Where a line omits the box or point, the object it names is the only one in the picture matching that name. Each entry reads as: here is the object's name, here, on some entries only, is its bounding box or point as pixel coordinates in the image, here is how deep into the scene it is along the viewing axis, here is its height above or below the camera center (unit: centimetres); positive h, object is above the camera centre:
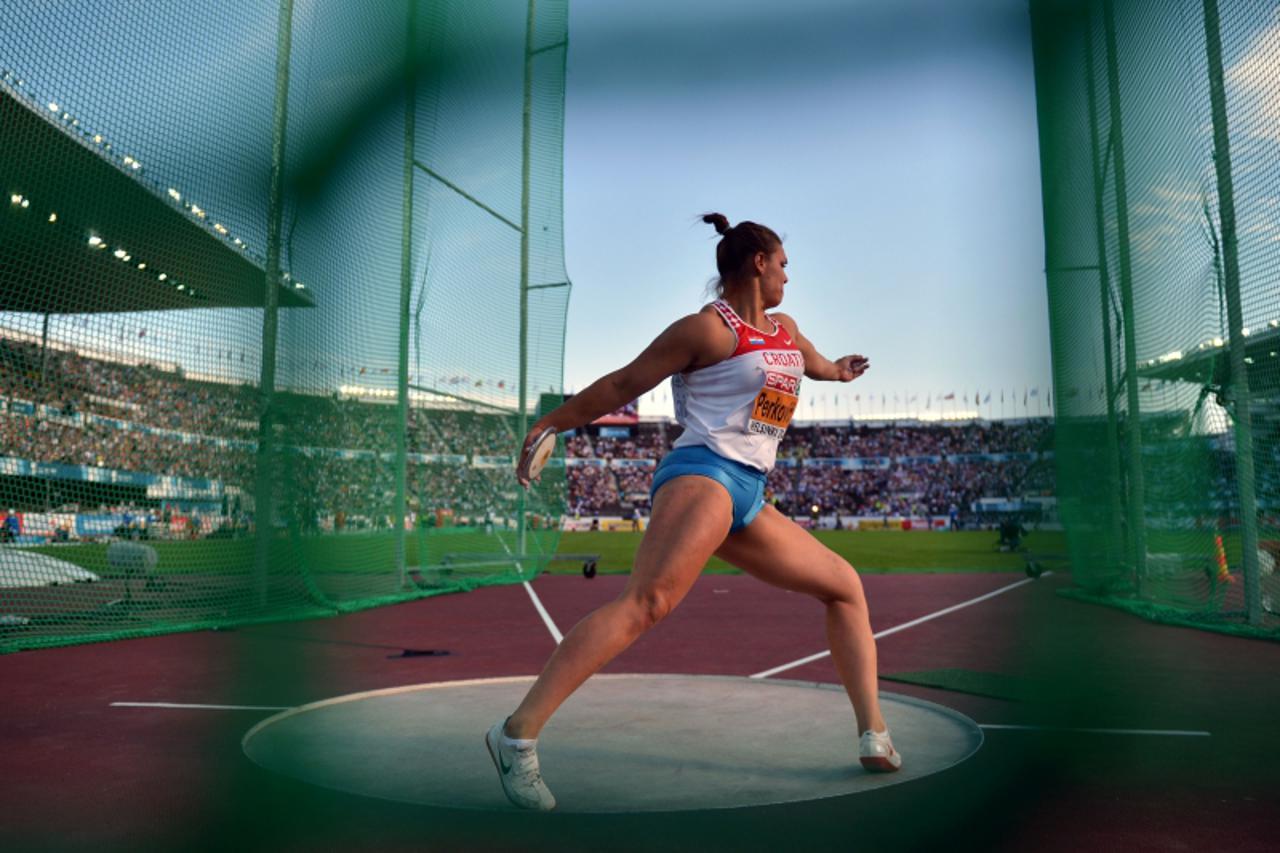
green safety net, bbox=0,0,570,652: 646 +168
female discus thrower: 279 +3
